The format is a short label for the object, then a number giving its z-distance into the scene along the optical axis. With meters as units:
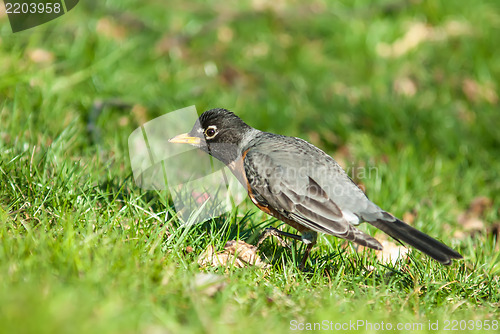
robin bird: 7.80
